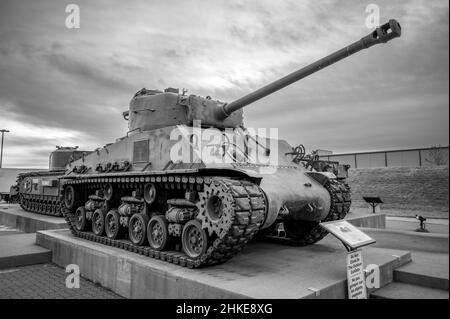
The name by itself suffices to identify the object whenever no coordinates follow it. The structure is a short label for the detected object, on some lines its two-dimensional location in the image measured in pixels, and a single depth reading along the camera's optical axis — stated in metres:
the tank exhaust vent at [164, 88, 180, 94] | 9.72
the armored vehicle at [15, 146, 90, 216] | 17.22
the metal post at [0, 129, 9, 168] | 37.74
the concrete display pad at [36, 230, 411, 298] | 5.15
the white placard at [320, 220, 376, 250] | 5.54
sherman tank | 6.12
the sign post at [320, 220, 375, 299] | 5.28
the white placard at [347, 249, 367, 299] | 5.25
